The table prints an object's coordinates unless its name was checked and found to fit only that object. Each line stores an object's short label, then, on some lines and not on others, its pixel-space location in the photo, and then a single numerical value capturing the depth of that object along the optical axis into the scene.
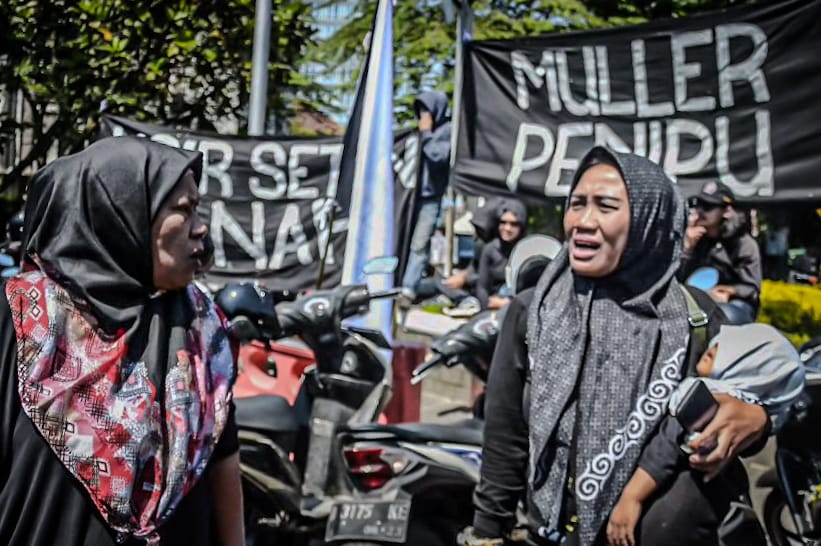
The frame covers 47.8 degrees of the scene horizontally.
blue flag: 5.02
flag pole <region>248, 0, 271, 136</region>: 6.15
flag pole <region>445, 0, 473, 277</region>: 4.76
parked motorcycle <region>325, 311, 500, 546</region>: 3.50
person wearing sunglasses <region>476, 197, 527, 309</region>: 5.98
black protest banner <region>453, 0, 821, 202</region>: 3.78
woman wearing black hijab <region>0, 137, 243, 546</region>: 1.62
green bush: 9.93
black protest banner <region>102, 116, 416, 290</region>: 5.99
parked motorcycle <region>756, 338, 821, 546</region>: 3.77
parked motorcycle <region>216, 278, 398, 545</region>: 3.61
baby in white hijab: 2.18
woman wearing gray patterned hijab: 2.19
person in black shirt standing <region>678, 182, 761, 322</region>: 4.53
